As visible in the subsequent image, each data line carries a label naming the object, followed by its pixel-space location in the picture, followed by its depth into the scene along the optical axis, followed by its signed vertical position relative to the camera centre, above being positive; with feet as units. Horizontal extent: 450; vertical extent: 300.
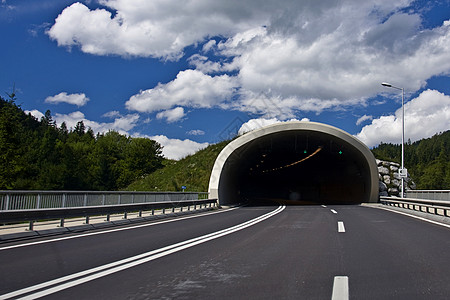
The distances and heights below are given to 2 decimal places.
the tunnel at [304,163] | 101.50 +9.73
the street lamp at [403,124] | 92.20 +16.95
